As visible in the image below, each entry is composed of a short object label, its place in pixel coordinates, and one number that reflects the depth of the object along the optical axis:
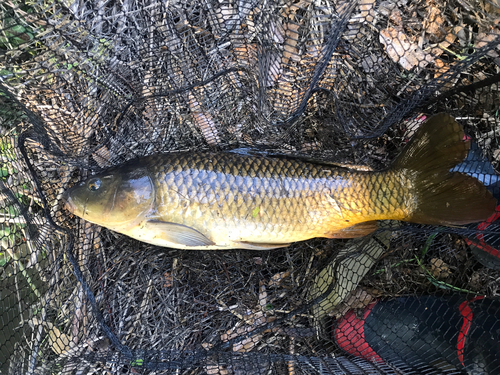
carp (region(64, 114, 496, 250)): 0.41
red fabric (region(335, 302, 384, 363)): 0.44
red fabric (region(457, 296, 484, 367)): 0.42
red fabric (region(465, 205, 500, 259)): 0.43
